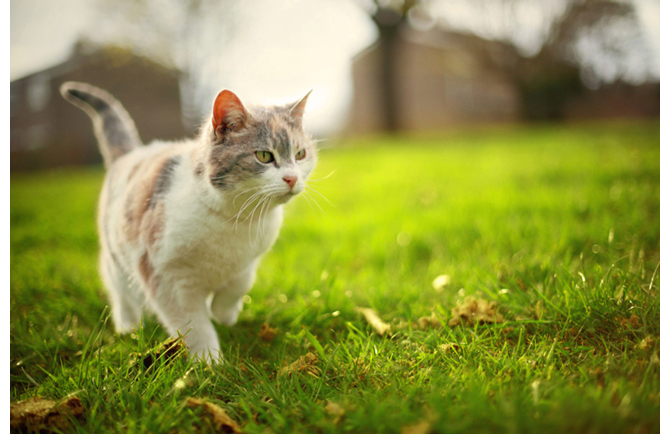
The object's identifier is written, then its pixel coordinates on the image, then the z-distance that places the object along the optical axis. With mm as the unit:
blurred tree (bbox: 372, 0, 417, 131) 5978
